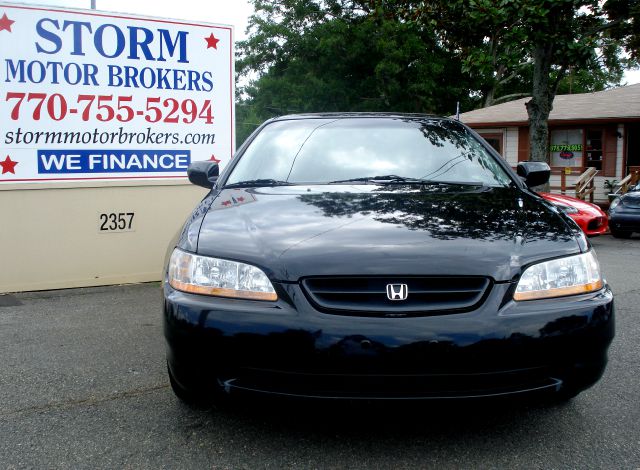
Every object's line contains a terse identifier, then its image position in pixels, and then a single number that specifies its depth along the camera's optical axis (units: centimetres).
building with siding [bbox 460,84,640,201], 2155
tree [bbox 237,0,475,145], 3275
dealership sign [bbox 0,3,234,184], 633
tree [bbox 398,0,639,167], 1396
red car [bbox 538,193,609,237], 1073
